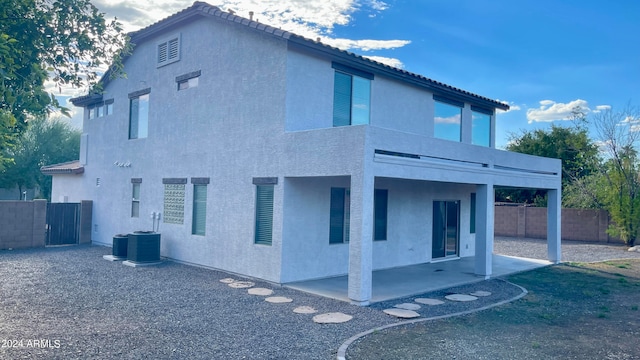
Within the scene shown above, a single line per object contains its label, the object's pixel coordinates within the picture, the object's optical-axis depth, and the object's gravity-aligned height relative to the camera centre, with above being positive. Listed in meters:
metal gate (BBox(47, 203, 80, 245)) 17.31 -1.21
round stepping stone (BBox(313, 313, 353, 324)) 7.86 -2.08
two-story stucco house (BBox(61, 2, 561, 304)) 10.37 +1.05
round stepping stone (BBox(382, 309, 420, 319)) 8.32 -2.07
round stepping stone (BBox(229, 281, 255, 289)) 10.53 -2.06
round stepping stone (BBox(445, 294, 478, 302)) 9.89 -2.06
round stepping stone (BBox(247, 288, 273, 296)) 9.93 -2.07
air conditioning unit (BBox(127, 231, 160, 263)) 13.24 -1.56
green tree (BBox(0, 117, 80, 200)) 31.20 +2.66
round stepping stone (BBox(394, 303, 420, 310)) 8.97 -2.07
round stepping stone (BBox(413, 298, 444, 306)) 9.43 -2.06
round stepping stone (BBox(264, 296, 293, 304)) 9.16 -2.07
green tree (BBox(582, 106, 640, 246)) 21.47 +1.73
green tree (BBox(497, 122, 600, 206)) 28.86 +3.74
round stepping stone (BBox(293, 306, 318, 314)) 8.45 -2.08
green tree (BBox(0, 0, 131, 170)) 5.57 +2.21
